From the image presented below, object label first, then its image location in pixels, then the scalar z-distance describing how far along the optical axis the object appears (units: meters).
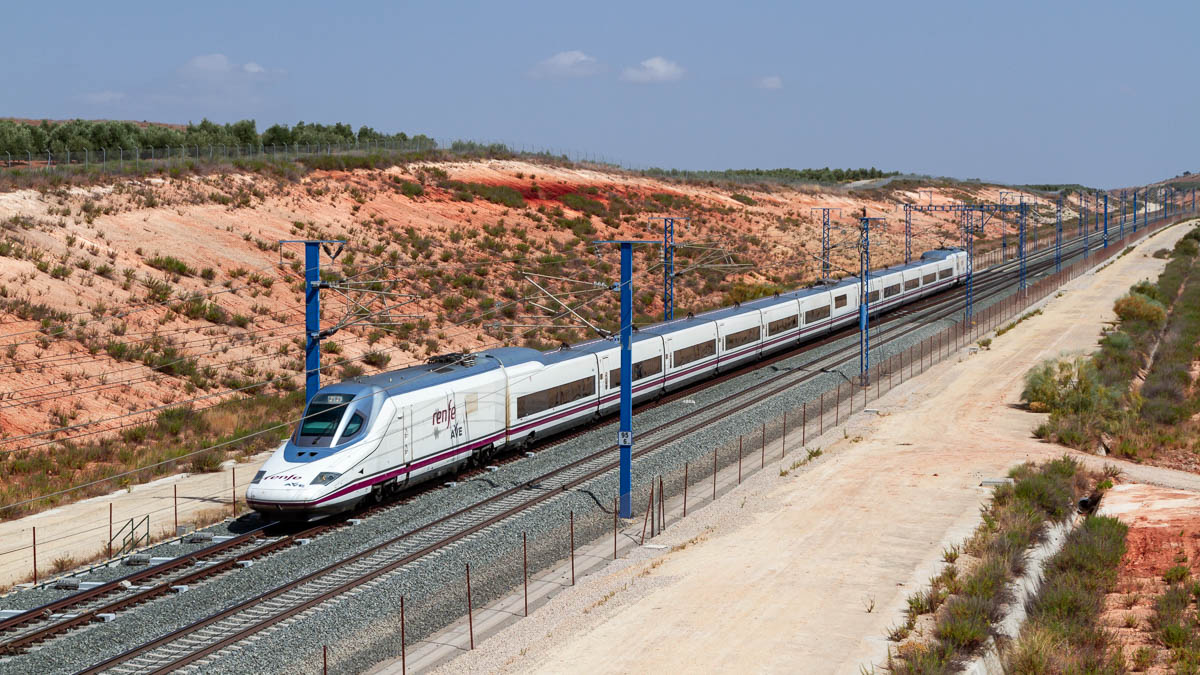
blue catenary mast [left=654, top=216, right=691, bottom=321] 49.81
